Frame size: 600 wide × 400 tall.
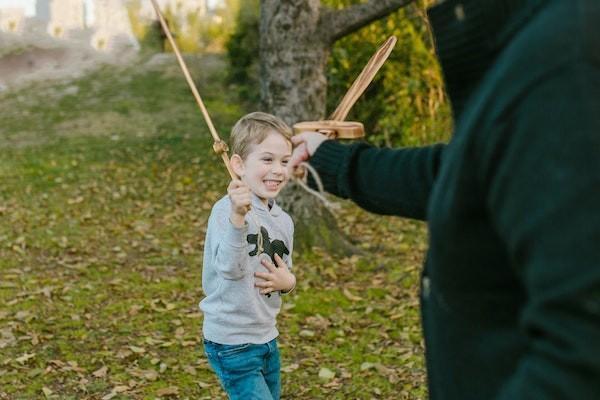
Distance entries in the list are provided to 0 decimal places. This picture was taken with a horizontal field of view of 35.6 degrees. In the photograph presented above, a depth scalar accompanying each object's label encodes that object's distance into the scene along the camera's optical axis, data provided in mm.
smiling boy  3312
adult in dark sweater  1165
